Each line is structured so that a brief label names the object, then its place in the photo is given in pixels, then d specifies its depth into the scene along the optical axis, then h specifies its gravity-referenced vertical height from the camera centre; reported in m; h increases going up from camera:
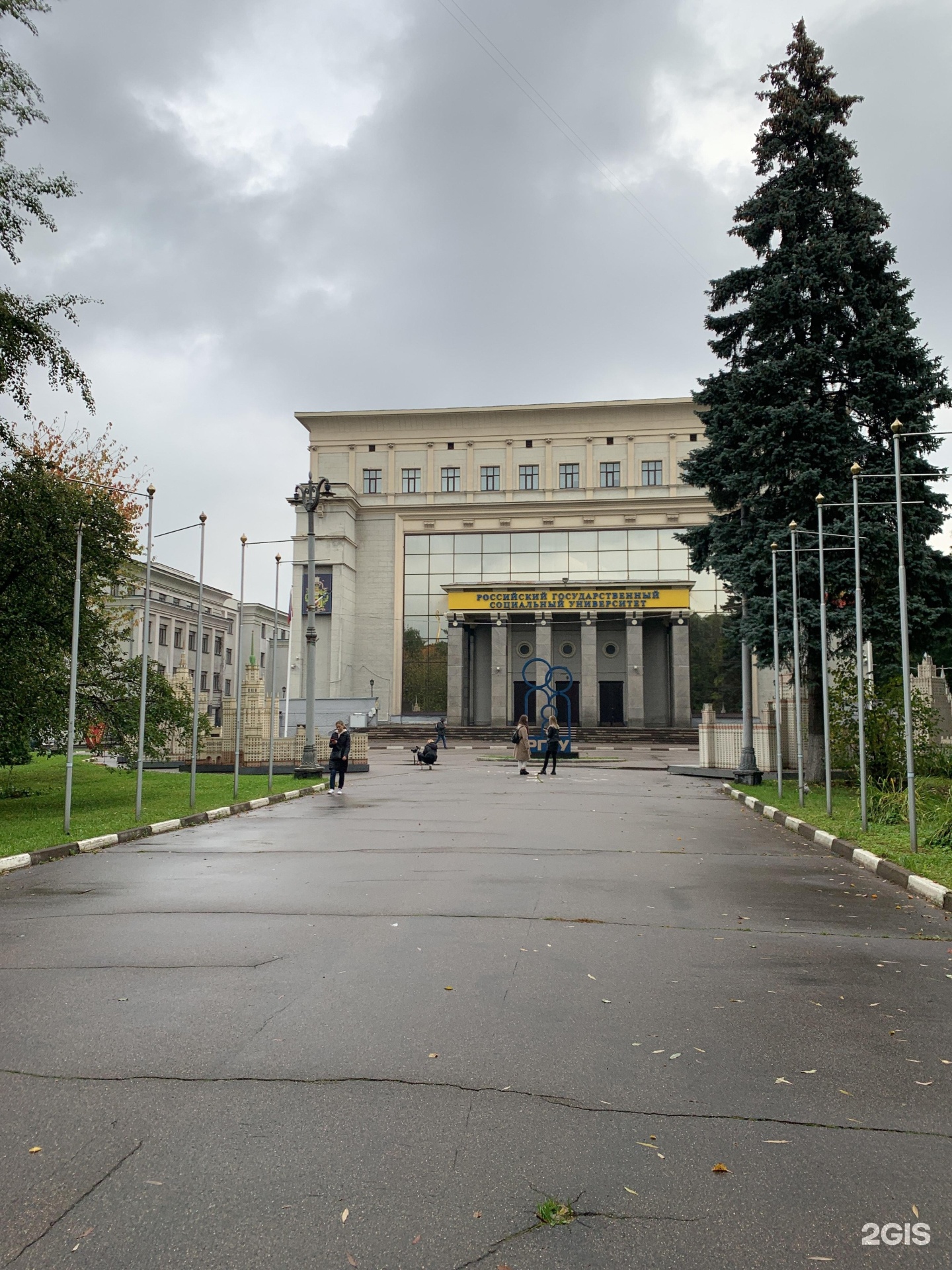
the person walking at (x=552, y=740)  29.84 -0.62
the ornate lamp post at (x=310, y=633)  26.62 +2.50
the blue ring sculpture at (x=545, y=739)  38.06 -0.76
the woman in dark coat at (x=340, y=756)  23.27 -0.91
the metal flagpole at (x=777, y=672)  20.59 +1.12
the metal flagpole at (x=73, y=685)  13.52 +0.48
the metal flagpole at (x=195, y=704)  17.69 +0.29
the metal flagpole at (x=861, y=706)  13.90 +0.23
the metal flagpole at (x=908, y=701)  11.97 +0.26
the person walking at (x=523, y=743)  29.19 -0.73
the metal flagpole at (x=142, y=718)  15.70 +0.00
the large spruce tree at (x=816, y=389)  23.59 +8.52
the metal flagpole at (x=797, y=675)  18.66 +0.95
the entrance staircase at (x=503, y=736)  54.22 -0.95
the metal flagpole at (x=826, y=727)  16.66 -0.11
